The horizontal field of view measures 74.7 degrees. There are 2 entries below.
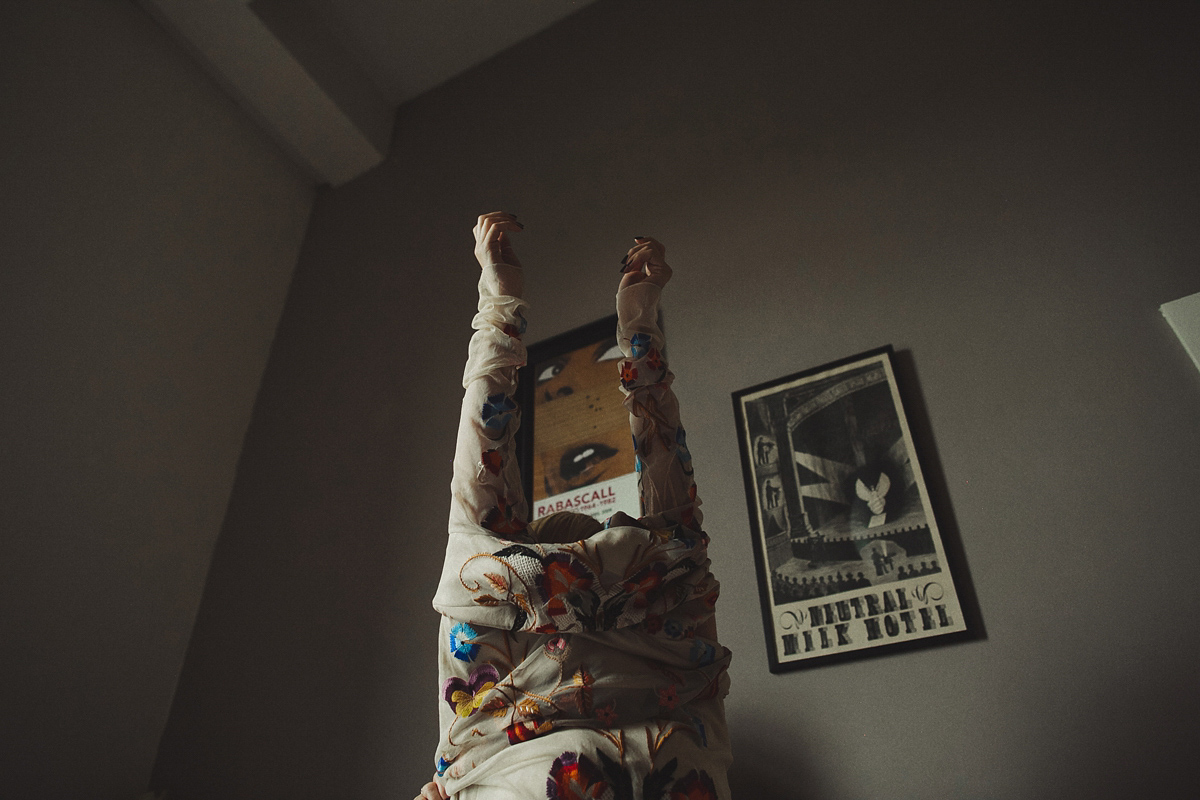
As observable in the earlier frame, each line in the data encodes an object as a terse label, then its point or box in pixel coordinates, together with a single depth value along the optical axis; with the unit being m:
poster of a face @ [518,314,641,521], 1.72
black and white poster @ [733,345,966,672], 1.29
